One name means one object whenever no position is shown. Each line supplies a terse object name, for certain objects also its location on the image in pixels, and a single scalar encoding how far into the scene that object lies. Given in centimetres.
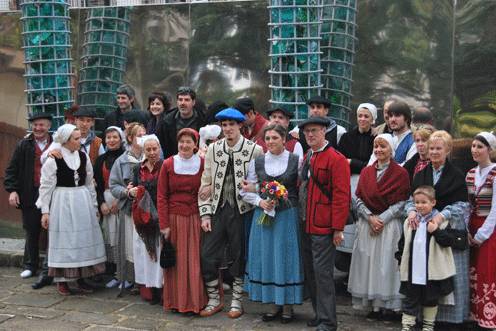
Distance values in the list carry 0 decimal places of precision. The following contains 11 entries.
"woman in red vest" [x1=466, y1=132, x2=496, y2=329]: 541
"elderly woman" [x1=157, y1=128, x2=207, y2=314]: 612
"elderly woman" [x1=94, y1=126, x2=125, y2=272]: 695
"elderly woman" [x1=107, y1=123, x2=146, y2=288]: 665
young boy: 532
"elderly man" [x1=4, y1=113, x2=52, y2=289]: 743
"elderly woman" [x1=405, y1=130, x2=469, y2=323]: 537
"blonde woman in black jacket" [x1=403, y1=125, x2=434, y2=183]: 564
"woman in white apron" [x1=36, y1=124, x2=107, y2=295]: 671
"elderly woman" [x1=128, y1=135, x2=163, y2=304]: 638
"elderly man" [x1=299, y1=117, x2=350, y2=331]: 545
